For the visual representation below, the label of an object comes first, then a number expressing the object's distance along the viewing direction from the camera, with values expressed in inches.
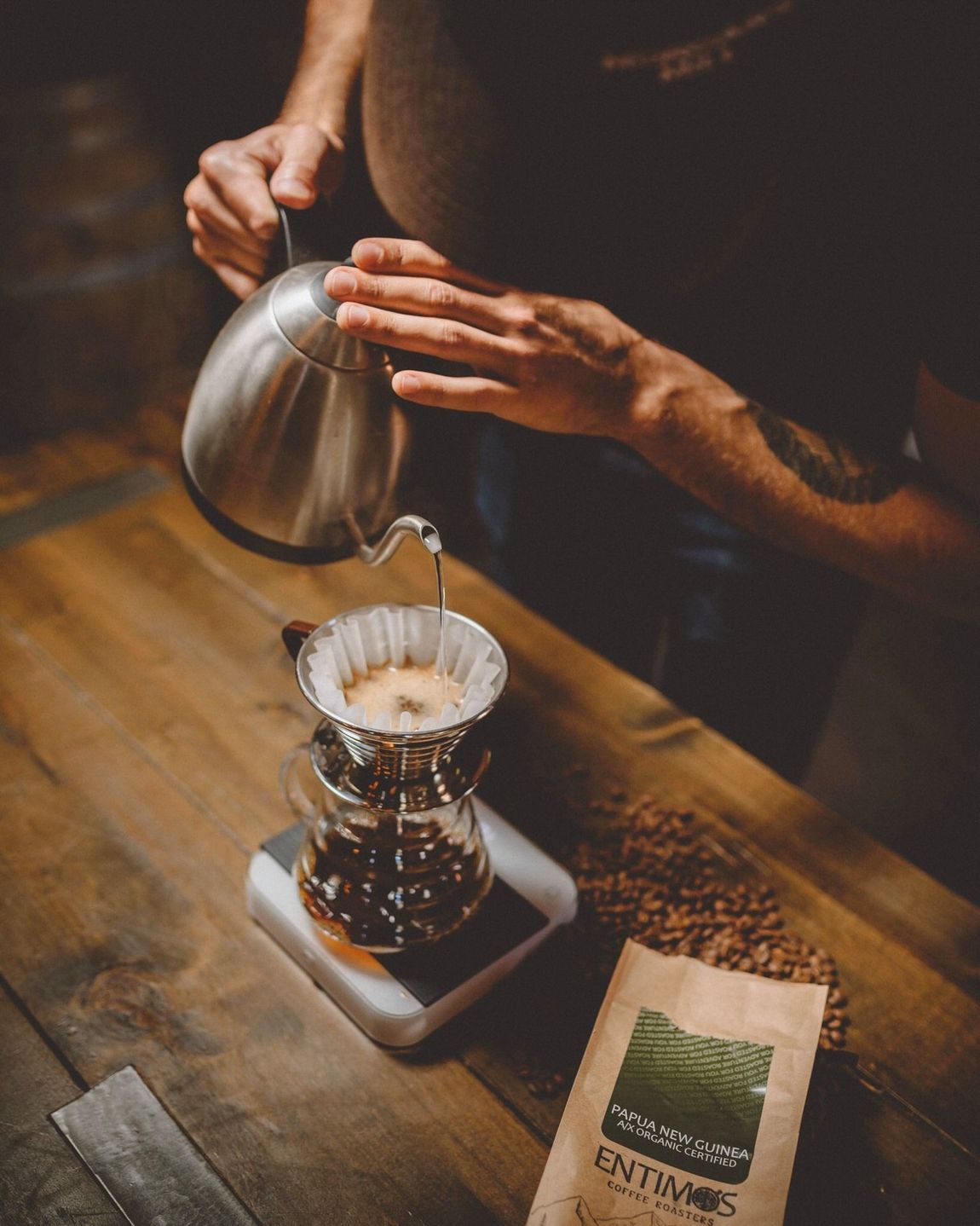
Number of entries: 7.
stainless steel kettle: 33.0
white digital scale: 34.5
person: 32.0
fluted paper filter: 32.3
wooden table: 32.1
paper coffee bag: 30.2
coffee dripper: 34.3
